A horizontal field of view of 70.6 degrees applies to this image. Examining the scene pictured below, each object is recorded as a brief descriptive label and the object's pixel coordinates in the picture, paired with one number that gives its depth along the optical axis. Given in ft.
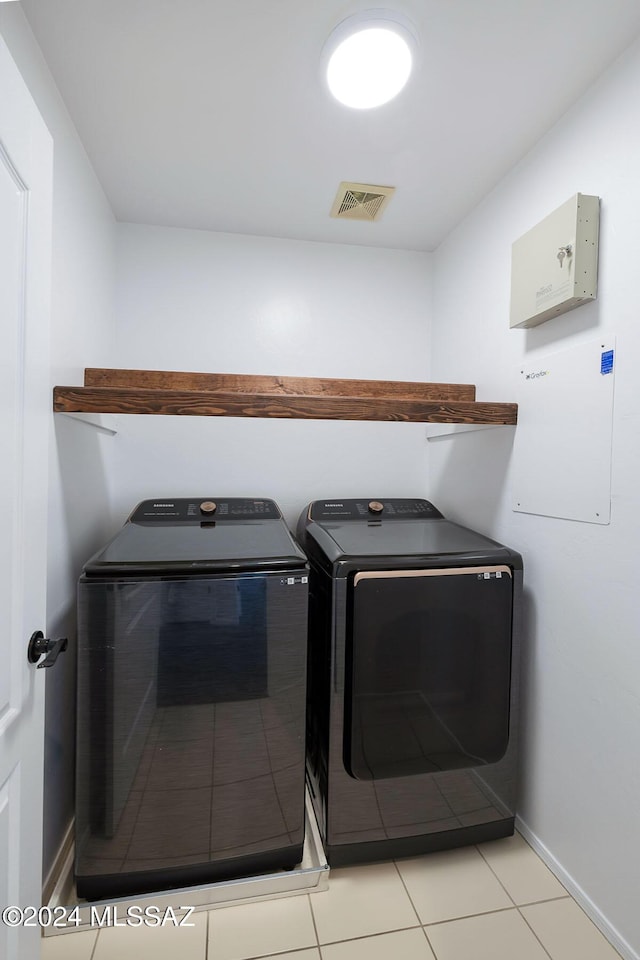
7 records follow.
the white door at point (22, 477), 2.93
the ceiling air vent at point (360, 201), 6.56
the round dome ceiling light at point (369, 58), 4.05
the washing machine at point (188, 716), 4.53
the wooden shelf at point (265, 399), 4.98
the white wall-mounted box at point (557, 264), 4.64
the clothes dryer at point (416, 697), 5.05
